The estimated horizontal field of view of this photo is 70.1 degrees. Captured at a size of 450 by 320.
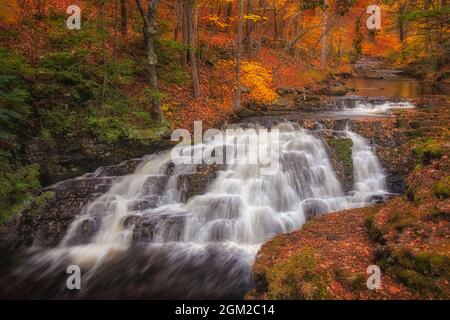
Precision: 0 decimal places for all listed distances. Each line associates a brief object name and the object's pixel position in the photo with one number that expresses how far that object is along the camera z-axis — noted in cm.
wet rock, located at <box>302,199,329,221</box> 912
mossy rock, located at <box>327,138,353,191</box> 1049
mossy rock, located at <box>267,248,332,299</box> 517
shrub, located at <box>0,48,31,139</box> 799
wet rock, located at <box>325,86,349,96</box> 1978
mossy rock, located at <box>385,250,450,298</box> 479
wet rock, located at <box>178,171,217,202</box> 954
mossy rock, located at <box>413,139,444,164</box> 841
